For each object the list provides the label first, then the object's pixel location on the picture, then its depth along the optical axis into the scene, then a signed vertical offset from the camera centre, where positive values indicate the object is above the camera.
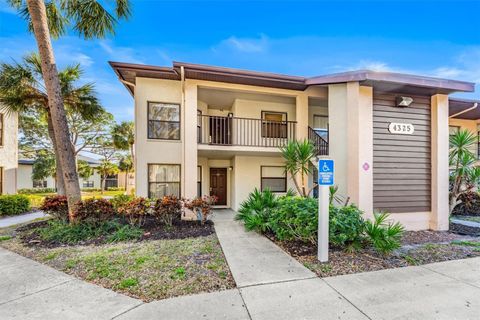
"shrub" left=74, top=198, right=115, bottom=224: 6.80 -1.32
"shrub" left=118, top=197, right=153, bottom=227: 6.98 -1.32
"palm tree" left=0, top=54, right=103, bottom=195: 8.81 +3.02
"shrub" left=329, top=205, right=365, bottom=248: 4.95 -1.32
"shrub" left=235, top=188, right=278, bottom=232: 6.93 -1.43
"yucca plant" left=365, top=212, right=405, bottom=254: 4.85 -1.47
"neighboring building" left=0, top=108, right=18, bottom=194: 11.91 +0.70
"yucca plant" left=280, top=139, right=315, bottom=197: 7.41 +0.36
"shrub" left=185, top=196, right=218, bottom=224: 7.66 -1.32
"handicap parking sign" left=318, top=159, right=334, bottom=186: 4.60 -0.10
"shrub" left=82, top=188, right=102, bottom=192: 27.92 -2.89
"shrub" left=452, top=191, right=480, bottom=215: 10.58 -1.74
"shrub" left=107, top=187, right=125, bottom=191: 30.02 -2.98
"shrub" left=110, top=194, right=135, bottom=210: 7.37 -1.18
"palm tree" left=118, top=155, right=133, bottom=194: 26.83 +0.25
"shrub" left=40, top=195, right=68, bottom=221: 7.29 -1.28
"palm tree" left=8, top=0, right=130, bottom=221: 6.69 +4.57
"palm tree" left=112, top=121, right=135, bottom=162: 20.02 +2.78
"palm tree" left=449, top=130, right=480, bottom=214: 7.87 +0.15
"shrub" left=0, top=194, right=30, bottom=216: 10.27 -1.77
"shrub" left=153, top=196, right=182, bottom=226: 7.37 -1.37
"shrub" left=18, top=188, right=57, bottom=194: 21.76 -2.47
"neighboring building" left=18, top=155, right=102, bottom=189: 23.26 -1.36
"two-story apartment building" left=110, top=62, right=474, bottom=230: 7.25 +1.39
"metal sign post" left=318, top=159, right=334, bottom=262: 4.58 -0.82
